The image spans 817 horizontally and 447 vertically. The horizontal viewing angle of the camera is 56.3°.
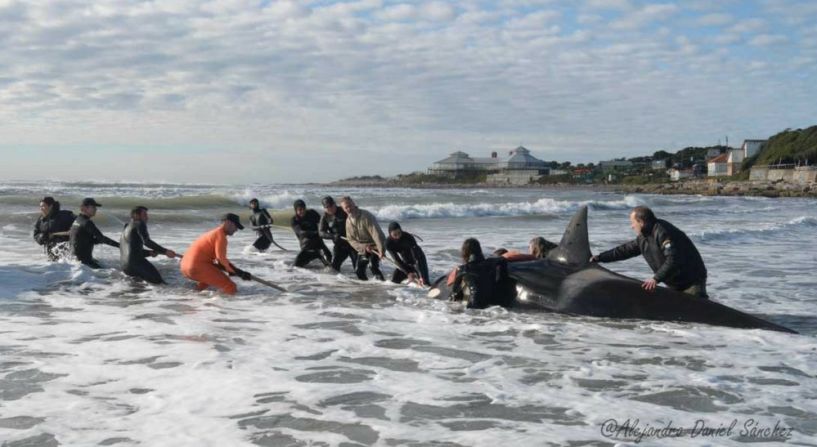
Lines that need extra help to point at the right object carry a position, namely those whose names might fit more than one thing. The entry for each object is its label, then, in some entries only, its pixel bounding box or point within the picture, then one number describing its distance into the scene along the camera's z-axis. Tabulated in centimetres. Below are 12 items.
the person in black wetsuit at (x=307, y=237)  1581
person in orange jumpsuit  1195
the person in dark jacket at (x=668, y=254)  966
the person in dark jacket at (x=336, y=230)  1508
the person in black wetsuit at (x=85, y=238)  1378
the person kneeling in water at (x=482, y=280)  1072
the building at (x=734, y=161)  12138
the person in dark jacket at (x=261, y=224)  1821
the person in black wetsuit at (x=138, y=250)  1298
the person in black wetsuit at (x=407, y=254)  1341
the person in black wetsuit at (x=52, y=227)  1460
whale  949
